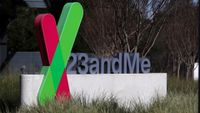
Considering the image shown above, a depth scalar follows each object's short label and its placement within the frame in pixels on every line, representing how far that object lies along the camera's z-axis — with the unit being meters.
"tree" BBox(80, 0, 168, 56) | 17.75
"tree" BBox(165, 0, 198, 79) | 23.82
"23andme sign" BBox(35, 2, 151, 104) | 12.22
